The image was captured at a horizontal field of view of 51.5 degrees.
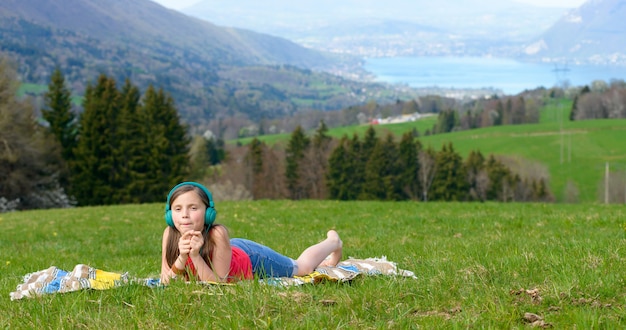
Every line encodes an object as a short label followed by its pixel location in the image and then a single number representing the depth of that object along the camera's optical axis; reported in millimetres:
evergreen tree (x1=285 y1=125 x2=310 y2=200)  86375
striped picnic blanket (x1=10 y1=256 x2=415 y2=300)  6055
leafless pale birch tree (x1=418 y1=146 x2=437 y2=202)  86188
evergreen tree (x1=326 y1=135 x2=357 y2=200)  84000
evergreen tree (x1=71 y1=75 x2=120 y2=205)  58781
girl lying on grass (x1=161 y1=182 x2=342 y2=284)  6215
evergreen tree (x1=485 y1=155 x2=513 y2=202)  88625
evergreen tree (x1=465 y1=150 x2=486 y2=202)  87938
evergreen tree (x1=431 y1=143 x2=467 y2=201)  84312
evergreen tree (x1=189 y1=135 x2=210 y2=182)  67056
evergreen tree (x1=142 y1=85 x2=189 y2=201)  60406
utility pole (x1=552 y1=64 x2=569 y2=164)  115262
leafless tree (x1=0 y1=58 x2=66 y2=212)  48406
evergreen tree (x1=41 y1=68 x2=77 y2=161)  59719
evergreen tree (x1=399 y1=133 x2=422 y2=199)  85688
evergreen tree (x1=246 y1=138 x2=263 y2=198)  88062
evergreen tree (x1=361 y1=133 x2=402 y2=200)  83812
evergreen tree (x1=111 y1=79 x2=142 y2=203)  59562
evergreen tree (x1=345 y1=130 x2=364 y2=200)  84375
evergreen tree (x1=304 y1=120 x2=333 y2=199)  87188
